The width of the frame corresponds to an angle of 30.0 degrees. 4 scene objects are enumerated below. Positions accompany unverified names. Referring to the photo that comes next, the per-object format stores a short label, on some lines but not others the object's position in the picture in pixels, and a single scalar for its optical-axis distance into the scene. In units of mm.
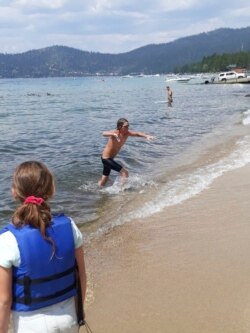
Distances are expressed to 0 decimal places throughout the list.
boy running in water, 10633
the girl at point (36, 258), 2609
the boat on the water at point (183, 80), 117150
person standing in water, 40128
